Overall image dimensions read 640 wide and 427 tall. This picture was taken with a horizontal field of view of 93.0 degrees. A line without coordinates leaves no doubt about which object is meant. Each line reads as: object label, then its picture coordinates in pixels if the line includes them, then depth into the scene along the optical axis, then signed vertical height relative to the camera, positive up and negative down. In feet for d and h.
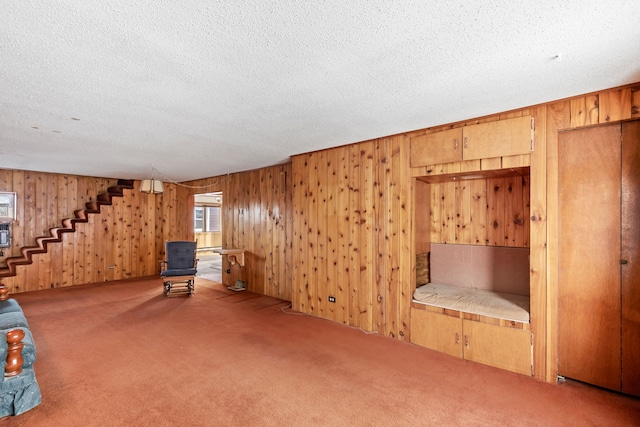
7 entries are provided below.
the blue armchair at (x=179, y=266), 18.10 -3.26
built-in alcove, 9.12 -1.91
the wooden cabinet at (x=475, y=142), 8.84 +2.29
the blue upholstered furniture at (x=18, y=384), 6.97 -3.97
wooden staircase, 18.80 -0.94
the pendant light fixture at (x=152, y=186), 18.02 +1.71
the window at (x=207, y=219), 39.42 -0.55
